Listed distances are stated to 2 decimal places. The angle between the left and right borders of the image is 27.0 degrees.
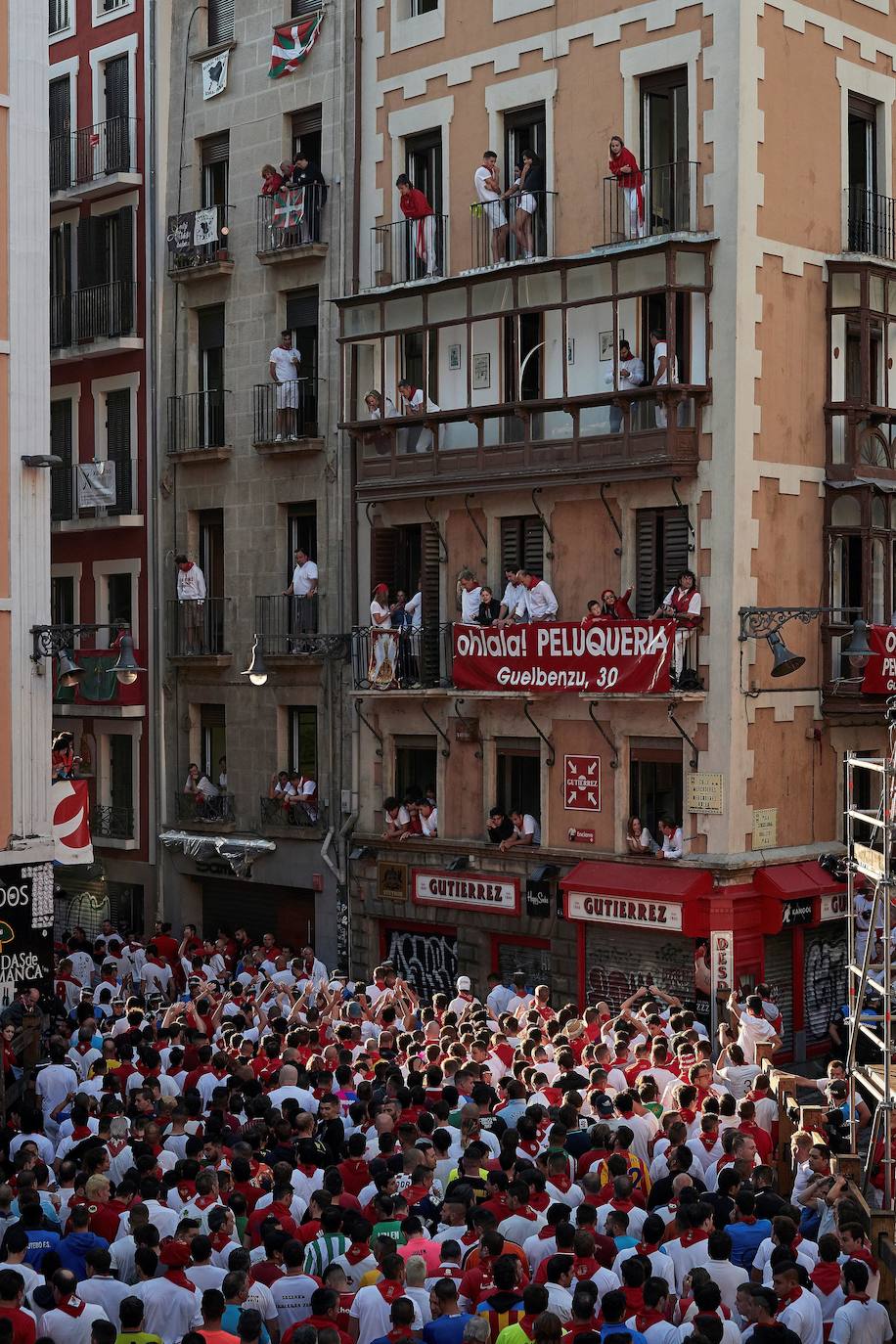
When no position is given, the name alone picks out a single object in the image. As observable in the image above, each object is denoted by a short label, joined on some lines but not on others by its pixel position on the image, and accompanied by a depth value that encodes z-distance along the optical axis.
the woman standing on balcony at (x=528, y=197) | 26.58
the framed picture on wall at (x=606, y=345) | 25.80
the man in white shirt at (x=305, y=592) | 30.19
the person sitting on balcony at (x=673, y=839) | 24.88
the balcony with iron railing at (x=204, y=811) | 31.86
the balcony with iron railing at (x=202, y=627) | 32.16
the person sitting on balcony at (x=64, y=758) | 27.23
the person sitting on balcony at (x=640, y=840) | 25.30
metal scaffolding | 13.89
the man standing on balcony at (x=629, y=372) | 25.05
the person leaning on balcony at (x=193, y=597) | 32.25
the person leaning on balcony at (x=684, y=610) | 24.42
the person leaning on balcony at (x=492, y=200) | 26.97
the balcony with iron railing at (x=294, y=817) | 30.09
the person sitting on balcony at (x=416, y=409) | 27.94
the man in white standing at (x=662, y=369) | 24.36
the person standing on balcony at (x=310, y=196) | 30.17
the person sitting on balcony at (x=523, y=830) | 26.86
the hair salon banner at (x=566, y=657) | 24.61
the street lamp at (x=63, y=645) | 24.50
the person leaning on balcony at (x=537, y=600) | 26.23
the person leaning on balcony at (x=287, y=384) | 30.53
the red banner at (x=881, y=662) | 24.95
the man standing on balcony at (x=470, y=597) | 27.02
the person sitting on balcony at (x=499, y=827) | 27.05
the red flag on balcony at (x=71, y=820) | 25.23
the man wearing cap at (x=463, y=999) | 21.46
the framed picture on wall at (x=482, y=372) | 27.42
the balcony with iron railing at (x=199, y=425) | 32.18
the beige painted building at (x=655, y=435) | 24.62
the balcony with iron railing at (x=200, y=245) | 31.83
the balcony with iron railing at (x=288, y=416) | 30.50
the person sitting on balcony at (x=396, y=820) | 28.59
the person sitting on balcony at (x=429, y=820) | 28.36
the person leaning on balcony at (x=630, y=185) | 25.28
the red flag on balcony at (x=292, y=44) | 30.47
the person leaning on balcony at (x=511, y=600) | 26.56
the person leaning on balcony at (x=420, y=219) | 28.25
